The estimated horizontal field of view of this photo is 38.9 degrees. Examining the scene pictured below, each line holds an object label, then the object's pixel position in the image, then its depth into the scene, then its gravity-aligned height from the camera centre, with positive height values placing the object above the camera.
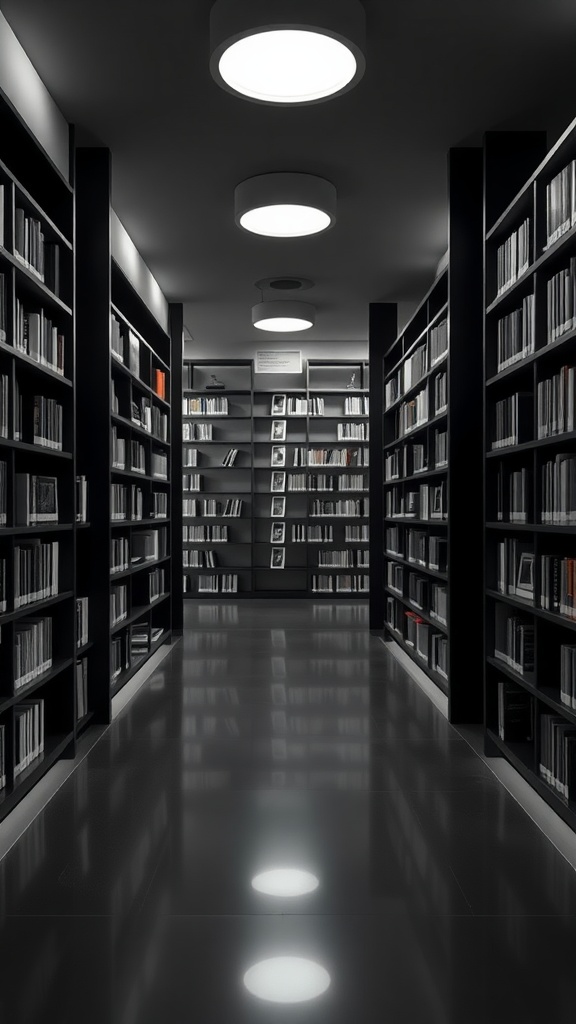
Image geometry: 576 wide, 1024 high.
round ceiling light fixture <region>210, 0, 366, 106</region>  3.28 +1.98
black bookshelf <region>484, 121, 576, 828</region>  3.15 +0.15
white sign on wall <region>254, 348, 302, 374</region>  11.78 +2.20
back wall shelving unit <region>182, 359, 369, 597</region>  11.89 +0.51
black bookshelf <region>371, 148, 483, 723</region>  4.87 +0.33
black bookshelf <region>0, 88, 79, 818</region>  3.20 +0.23
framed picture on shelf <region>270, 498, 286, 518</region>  12.13 +0.08
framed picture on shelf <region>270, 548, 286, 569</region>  11.95 -0.66
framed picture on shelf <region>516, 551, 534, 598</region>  3.71 -0.30
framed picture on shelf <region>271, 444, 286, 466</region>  12.04 +0.85
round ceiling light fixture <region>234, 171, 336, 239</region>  5.25 +2.01
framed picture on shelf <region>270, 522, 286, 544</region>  12.02 -0.29
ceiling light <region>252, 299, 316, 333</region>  8.43 +2.05
